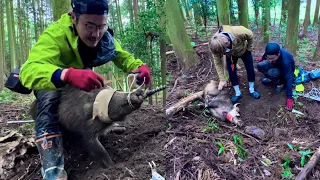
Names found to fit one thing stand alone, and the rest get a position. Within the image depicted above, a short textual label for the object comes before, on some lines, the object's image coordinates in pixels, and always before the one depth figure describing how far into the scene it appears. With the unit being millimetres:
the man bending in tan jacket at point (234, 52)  2314
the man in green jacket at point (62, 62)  1177
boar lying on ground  2243
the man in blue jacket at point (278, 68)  2295
